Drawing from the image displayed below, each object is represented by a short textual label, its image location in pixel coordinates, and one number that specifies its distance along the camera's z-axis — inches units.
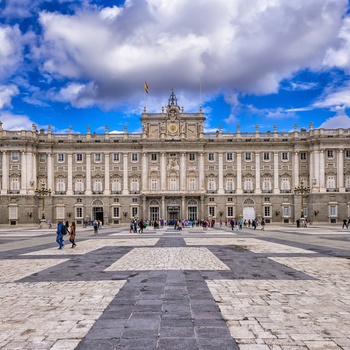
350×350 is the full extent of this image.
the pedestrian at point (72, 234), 820.0
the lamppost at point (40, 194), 2462.8
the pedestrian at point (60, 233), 795.4
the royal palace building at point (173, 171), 2482.8
